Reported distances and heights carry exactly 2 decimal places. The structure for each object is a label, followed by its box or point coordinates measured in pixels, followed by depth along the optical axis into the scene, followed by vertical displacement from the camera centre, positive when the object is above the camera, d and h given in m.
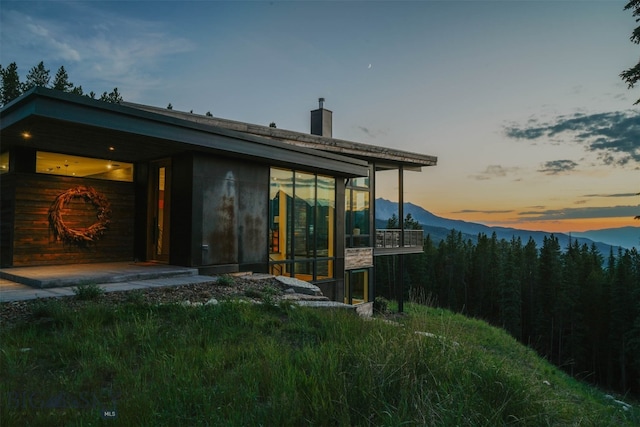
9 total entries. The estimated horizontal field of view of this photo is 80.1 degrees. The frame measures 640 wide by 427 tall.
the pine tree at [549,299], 36.56 -7.12
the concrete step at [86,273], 6.67 -0.95
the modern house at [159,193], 7.71 +0.84
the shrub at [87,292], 5.58 -0.99
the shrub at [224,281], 7.48 -1.09
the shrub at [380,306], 15.53 -3.33
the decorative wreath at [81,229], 9.10 +0.20
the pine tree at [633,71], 10.88 +4.51
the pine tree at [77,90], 29.34 +10.58
